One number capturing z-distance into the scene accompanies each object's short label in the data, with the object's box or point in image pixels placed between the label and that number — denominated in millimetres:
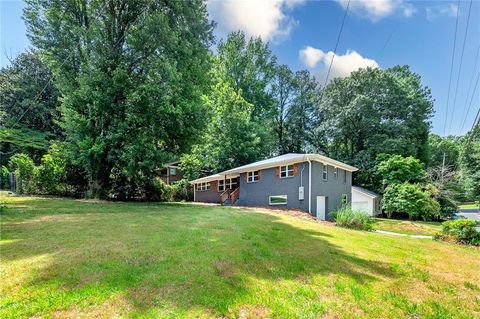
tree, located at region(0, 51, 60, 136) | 27609
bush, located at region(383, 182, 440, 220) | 25109
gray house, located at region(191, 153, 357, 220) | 18688
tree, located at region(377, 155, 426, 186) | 27766
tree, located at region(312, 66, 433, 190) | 31750
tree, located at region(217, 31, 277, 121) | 39719
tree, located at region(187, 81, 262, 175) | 31391
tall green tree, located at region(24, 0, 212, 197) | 16234
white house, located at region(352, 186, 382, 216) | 28625
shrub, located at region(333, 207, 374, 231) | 13952
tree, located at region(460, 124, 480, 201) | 30625
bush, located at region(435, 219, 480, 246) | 11625
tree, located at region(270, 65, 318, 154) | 39625
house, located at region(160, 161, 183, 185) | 37125
